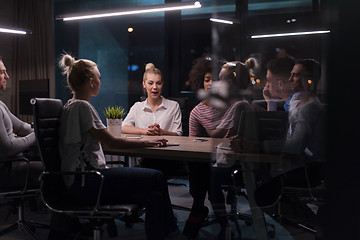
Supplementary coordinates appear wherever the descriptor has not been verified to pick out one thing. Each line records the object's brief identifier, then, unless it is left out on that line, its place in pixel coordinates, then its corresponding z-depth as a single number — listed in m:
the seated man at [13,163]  2.22
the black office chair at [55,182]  1.74
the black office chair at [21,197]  2.24
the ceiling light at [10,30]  4.21
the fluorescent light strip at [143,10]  3.31
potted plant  2.32
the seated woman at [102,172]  1.81
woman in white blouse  3.05
